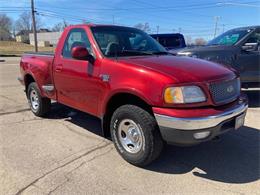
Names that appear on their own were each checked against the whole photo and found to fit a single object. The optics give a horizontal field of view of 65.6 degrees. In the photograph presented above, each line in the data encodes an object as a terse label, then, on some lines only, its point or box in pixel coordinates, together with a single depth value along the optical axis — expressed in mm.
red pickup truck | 2310
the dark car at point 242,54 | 4853
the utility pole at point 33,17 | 25726
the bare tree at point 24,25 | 76641
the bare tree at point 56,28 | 70037
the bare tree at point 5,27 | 65872
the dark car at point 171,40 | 9234
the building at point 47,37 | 62722
